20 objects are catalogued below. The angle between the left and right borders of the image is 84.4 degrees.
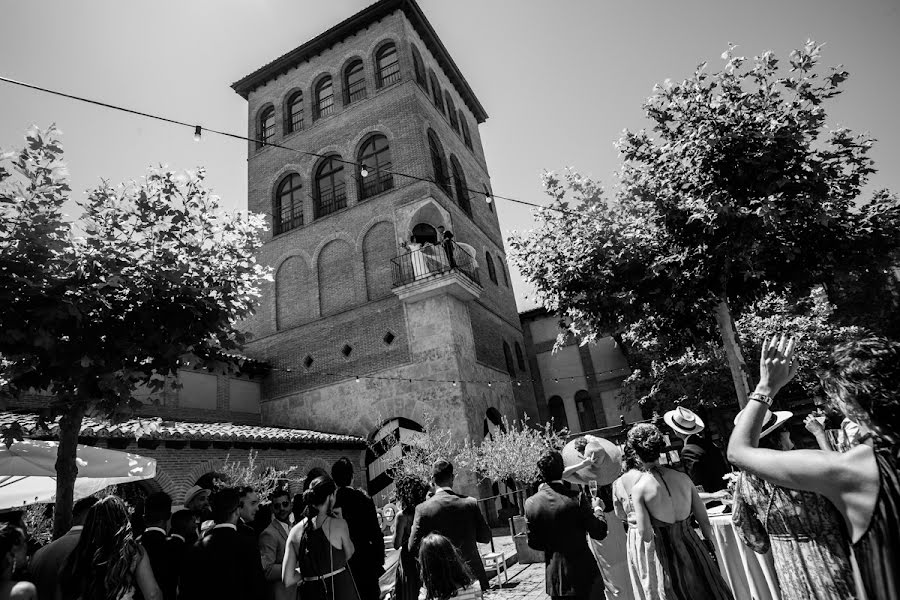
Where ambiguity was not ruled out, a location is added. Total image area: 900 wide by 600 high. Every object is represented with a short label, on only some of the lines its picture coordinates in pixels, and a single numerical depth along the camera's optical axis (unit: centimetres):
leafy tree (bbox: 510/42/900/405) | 713
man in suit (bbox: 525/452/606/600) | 383
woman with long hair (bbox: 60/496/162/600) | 296
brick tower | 1593
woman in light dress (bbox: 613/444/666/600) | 360
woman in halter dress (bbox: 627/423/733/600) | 340
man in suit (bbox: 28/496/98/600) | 340
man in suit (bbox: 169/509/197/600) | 391
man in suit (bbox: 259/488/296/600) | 446
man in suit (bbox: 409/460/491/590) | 393
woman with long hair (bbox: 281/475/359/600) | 381
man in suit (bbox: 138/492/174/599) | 383
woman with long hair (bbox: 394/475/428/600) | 416
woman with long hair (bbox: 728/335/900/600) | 149
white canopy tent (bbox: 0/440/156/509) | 555
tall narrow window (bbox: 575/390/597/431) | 2203
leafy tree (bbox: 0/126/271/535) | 500
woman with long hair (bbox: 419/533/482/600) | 291
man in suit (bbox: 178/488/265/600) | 354
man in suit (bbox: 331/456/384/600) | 407
